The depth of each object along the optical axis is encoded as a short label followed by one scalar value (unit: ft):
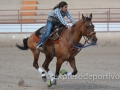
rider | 54.95
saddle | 56.34
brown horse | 53.42
